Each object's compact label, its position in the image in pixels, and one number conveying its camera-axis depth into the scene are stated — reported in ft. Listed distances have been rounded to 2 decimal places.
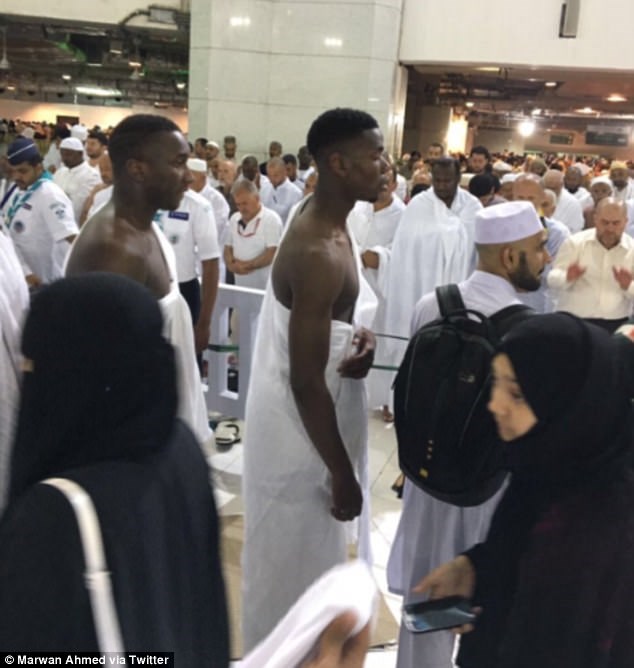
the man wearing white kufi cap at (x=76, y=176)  21.42
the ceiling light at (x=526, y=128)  96.58
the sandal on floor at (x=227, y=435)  13.96
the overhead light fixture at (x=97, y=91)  78.66
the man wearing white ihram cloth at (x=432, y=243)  15.89
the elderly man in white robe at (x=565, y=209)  21.38
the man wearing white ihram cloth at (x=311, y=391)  6.12
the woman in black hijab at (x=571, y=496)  3.86
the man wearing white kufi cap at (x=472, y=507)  6.52
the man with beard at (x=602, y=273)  14.11
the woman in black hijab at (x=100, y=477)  2.84
